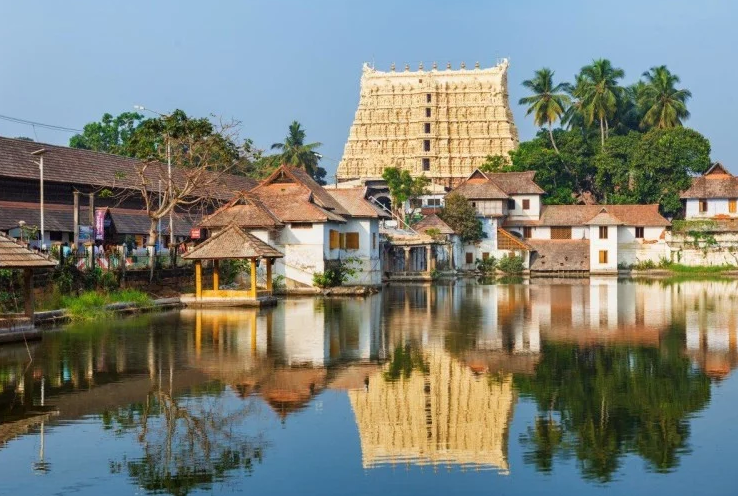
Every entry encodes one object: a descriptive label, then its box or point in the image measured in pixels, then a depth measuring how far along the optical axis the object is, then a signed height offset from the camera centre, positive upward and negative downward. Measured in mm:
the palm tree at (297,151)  91625 +10753
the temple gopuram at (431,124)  90812 +12921
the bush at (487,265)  68500 +447
